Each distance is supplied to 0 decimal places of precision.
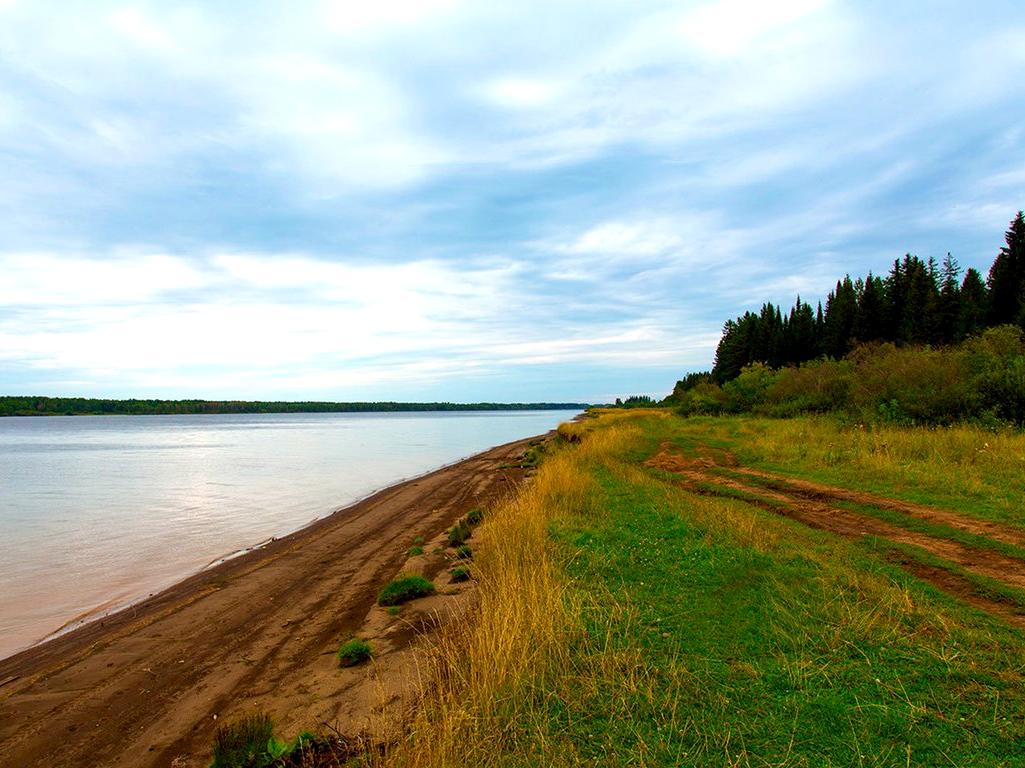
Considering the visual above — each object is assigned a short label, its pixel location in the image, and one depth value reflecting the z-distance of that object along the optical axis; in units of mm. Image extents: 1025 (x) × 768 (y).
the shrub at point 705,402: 49531
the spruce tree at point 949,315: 56344
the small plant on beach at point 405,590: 9500
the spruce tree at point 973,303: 56375
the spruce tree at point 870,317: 66688
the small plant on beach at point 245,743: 4938
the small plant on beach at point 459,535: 13597
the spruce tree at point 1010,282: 53281
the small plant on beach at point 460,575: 10414
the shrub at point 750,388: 42781
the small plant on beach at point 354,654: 7160
